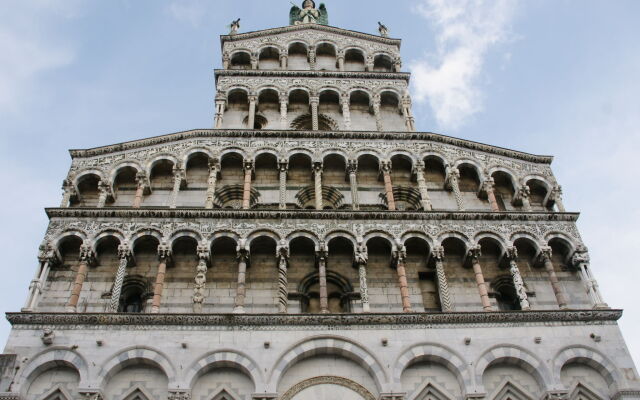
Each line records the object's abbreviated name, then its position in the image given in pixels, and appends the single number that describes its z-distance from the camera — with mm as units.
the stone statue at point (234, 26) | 25578
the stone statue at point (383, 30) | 26172
